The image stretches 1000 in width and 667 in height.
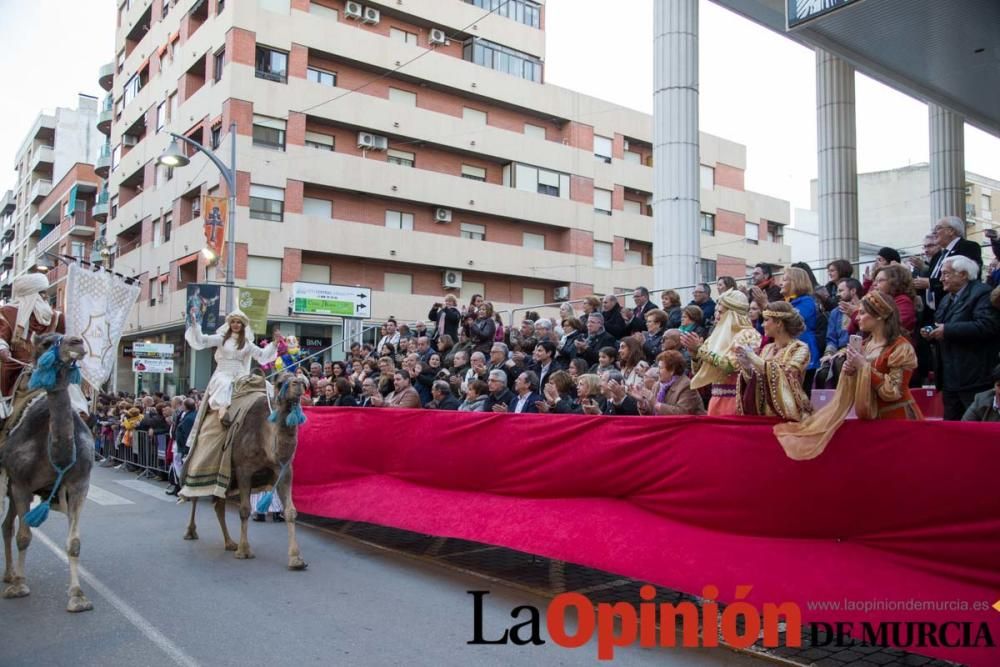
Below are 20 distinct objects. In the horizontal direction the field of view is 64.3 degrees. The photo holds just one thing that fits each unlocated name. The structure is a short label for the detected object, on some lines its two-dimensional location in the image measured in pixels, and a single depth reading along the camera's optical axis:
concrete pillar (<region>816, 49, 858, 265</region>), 20.72
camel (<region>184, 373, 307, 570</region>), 8.95
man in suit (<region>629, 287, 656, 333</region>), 11.92
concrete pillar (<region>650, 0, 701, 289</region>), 16.09
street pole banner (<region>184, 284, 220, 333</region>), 16.33
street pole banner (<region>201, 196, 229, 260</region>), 22.20
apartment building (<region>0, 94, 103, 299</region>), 69.25
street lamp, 18.97
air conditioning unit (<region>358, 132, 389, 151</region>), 37.03
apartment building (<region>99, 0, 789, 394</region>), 34.41
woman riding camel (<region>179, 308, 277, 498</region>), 9.57
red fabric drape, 4.95
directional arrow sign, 29.59
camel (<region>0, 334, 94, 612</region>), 7.12
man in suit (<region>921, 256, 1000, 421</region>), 6.59
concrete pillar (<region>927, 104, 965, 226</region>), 24.05
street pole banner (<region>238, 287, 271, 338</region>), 18.55
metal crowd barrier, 18.84
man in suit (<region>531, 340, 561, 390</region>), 11.34
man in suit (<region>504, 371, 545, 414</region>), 9.53
